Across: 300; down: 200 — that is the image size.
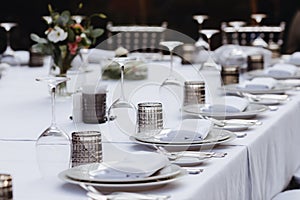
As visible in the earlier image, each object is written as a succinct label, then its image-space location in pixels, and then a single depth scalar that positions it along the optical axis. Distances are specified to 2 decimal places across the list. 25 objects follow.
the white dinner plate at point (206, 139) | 2.46
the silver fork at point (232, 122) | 2.91
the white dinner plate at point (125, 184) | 1.92
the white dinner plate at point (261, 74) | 4.45
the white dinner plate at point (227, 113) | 3.06
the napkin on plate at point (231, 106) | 3.12
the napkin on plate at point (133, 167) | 1.97
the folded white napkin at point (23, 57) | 5.64
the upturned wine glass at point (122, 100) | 2.99
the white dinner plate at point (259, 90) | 3.76
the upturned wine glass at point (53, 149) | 2.24
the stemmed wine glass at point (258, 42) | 5.48
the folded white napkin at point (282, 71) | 4.49
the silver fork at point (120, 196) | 1.80
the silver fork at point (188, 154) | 2.34
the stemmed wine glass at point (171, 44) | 3.47
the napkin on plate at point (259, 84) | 3.82
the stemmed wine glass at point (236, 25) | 5.52
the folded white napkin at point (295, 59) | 5.19
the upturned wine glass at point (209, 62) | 4.72
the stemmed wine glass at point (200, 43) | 5.47
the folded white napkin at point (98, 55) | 5.24
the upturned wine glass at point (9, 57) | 5.50
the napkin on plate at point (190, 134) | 2.49
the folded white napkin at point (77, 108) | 3.05
